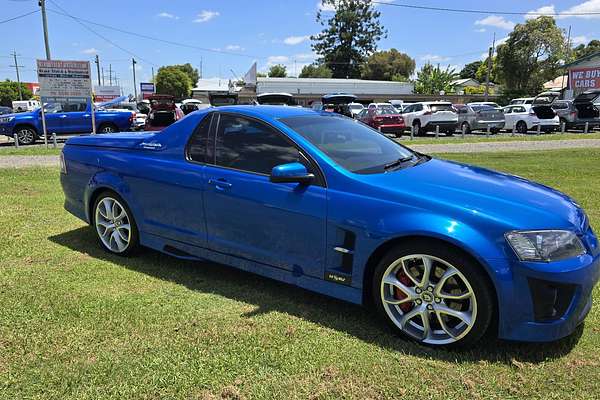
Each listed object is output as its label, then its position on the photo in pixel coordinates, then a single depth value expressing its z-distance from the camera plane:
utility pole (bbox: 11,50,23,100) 85.72
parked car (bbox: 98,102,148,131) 19.93
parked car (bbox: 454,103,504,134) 23.91
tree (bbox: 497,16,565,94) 47.84
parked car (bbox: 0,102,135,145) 18.52
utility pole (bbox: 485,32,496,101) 55.29
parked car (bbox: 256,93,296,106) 26.15
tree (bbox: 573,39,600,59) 93.50
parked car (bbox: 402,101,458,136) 22.48
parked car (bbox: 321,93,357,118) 26.14
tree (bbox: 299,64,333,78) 83.31
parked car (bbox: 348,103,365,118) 24.66
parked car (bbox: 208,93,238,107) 22.01
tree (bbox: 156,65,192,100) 81.50
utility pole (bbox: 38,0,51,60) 30.79
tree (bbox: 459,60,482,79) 123.53
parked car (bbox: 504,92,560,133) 23.72
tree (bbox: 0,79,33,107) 89.47
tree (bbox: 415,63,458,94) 60.97
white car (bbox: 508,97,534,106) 35.15
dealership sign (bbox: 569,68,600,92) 34.68
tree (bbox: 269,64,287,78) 97.94
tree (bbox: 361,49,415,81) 83.94
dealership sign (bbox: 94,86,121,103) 49.22
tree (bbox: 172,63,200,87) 116.74
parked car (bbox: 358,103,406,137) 20.97
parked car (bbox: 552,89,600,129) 24.50
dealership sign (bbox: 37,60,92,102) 16.09
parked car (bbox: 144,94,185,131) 17.89
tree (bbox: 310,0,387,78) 83.31
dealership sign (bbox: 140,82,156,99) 64.62
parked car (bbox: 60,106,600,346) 2.91
